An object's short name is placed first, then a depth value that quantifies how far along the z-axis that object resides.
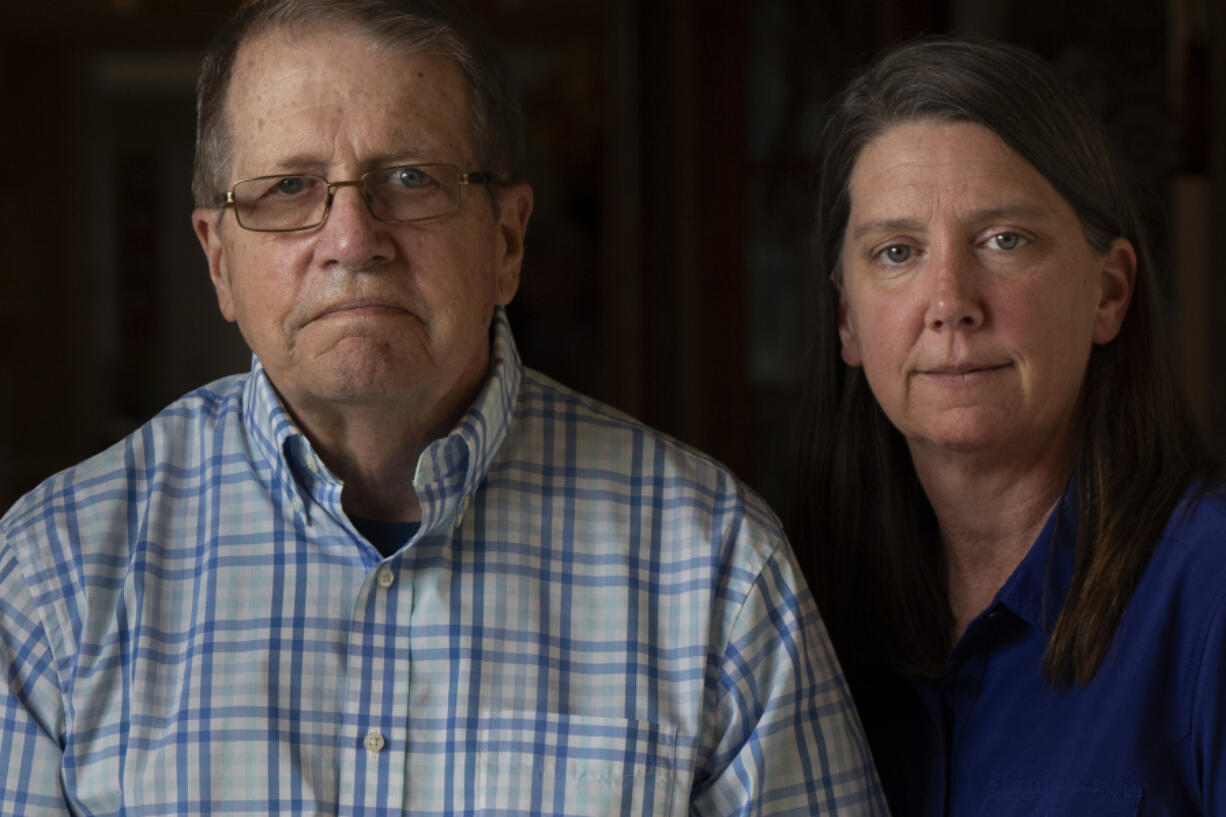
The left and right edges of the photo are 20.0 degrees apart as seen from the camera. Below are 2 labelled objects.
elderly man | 1.84
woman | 1.87
